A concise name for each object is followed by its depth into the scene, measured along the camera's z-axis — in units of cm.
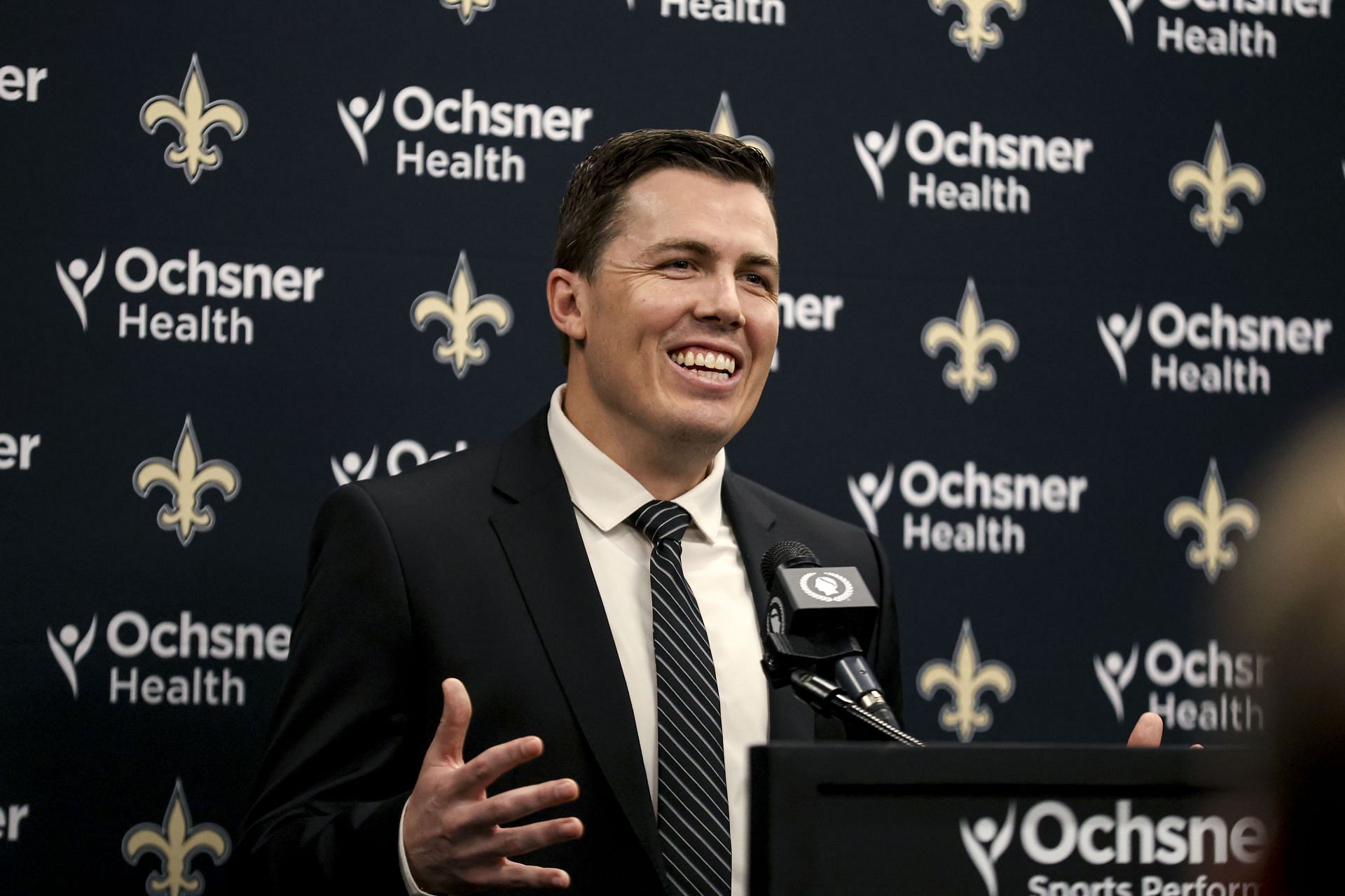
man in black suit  243
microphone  220
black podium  169
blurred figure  120
